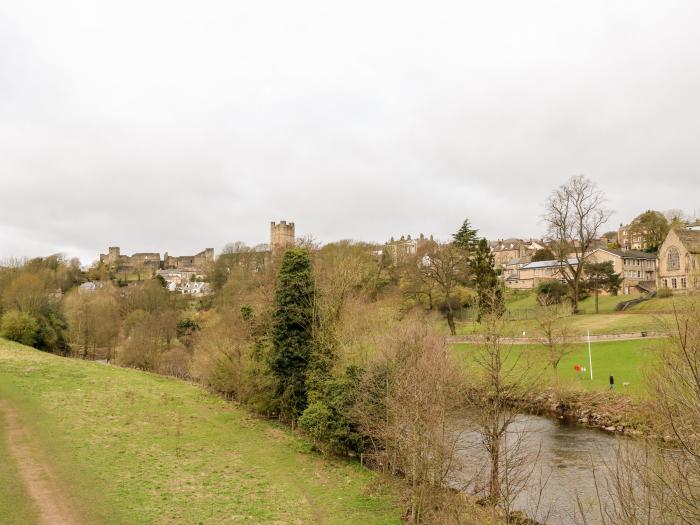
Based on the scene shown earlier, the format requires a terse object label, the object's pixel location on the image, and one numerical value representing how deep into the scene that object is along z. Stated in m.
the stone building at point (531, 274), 85.38
